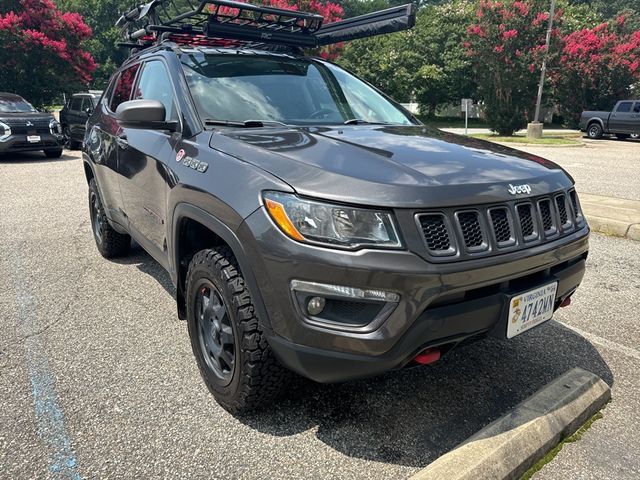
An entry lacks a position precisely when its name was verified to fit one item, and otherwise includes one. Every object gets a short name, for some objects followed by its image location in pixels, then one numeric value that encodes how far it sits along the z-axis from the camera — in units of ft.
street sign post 63.75
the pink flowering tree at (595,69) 75.15
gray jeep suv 6.32
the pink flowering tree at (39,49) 64.69
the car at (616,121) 66.59
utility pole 63.21
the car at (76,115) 45.42
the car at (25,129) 39.27
